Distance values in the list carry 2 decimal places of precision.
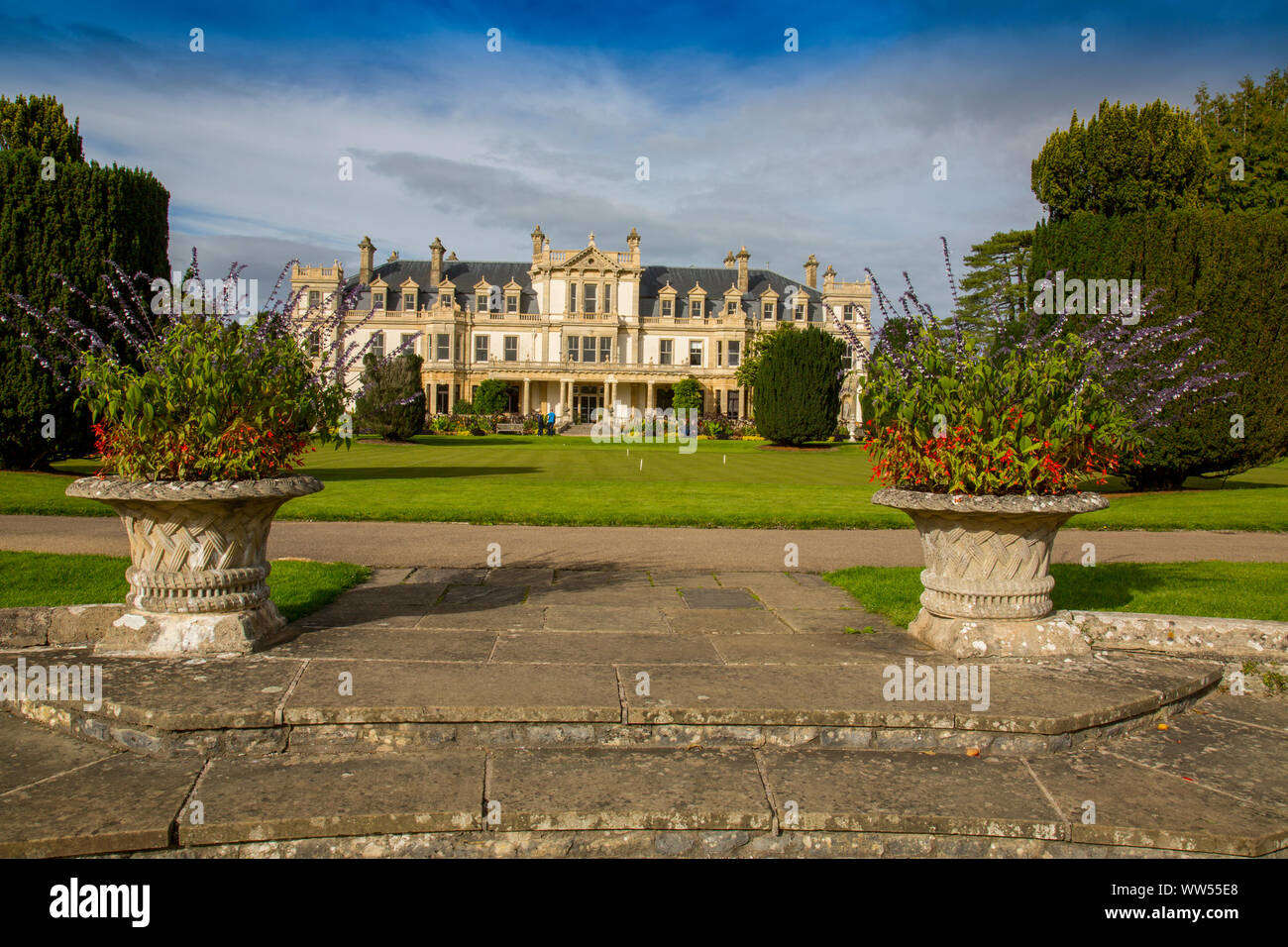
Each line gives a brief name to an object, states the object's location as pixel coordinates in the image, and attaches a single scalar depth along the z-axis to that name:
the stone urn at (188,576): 4.70
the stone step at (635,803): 3.09
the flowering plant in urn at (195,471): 4.69
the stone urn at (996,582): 4.96
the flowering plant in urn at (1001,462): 4.88
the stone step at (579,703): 3.78
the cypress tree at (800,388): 38.22
